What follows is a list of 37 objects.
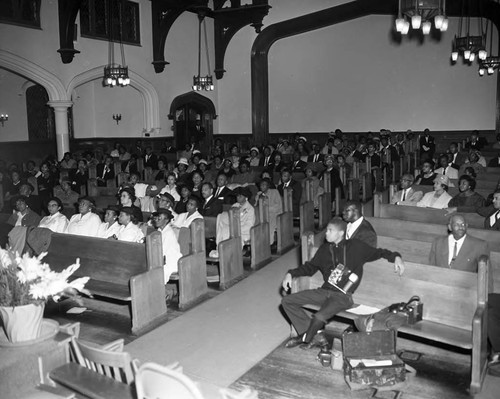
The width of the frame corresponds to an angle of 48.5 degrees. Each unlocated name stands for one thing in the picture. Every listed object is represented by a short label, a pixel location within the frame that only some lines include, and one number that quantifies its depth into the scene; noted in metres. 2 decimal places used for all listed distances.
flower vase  2.96
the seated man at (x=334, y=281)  4.74
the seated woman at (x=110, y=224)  6.56
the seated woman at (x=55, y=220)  6.93
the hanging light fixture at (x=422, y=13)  7.07
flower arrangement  2.98
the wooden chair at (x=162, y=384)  2.45
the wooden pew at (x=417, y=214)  6.46
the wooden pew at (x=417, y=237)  4.82
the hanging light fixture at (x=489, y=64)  12.45
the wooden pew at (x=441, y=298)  4.07
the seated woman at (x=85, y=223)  6.75
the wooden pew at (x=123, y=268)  5.31
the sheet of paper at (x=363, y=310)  4.70
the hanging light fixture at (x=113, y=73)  12.81
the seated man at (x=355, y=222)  5.52
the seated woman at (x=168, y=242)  6.04
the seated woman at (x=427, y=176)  8.91
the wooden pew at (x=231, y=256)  6.44
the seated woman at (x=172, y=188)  8.93
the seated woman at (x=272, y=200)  8.16
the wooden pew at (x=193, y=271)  5.84
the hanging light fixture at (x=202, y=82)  15.45
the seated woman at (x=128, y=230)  6.25
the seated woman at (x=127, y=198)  7.41
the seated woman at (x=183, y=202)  7.99
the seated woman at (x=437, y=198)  7.59
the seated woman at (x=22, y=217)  7.26
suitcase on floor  4.01
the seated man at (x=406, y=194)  7.81
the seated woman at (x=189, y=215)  6.95
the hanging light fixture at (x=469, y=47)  11.49
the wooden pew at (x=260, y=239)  7.13
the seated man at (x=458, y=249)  4.80
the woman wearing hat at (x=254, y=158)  13.19
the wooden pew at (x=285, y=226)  7.76
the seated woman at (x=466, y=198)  7.09
